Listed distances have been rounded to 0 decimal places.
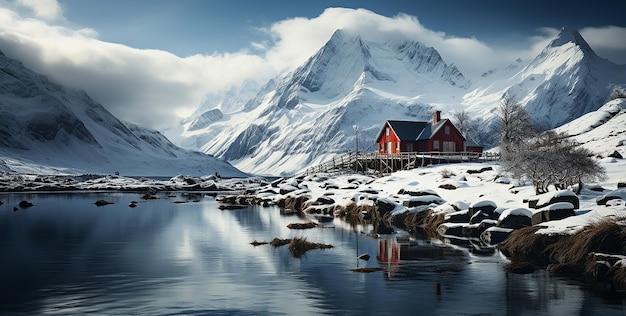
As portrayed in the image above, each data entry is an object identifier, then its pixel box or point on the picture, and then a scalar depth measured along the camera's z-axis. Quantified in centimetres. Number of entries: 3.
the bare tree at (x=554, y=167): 3875
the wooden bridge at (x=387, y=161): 7844
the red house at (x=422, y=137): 9481
